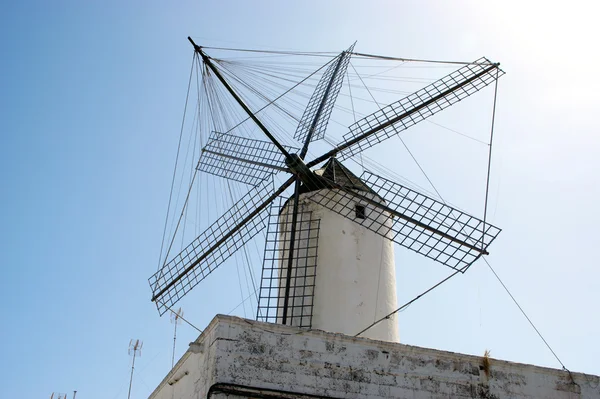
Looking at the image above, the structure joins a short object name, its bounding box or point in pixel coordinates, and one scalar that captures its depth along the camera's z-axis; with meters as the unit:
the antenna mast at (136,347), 17.16
